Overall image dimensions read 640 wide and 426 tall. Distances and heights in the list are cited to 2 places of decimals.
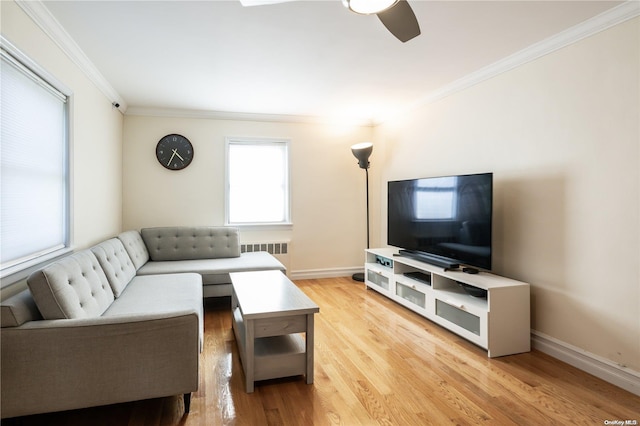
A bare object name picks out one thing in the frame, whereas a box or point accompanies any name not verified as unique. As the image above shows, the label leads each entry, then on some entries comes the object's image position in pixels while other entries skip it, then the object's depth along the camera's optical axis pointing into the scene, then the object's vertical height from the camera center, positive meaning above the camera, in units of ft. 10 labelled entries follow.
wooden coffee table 7.03 -2.55
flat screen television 9.53 -0.25
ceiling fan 5.27 +3.16
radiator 15.88 -1.73
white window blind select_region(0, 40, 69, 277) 6.40 +0.90
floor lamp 15.79 +2.64
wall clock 14.96 +2.50
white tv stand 8.61 -2.60
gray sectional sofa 5.32 -2.21
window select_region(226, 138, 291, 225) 16.10 +1.33
